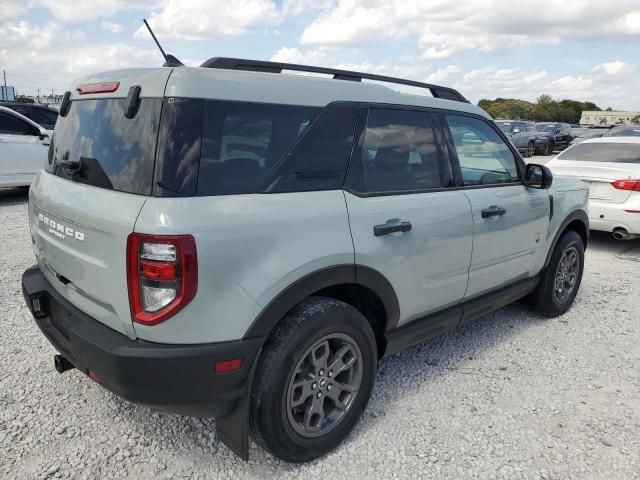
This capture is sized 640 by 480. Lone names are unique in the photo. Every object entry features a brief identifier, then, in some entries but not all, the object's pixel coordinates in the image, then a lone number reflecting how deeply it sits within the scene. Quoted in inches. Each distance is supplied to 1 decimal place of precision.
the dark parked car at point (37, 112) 426.9
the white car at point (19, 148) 344.2
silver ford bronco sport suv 79.7
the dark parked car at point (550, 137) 863.4
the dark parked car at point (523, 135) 814.3
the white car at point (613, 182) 251.1
